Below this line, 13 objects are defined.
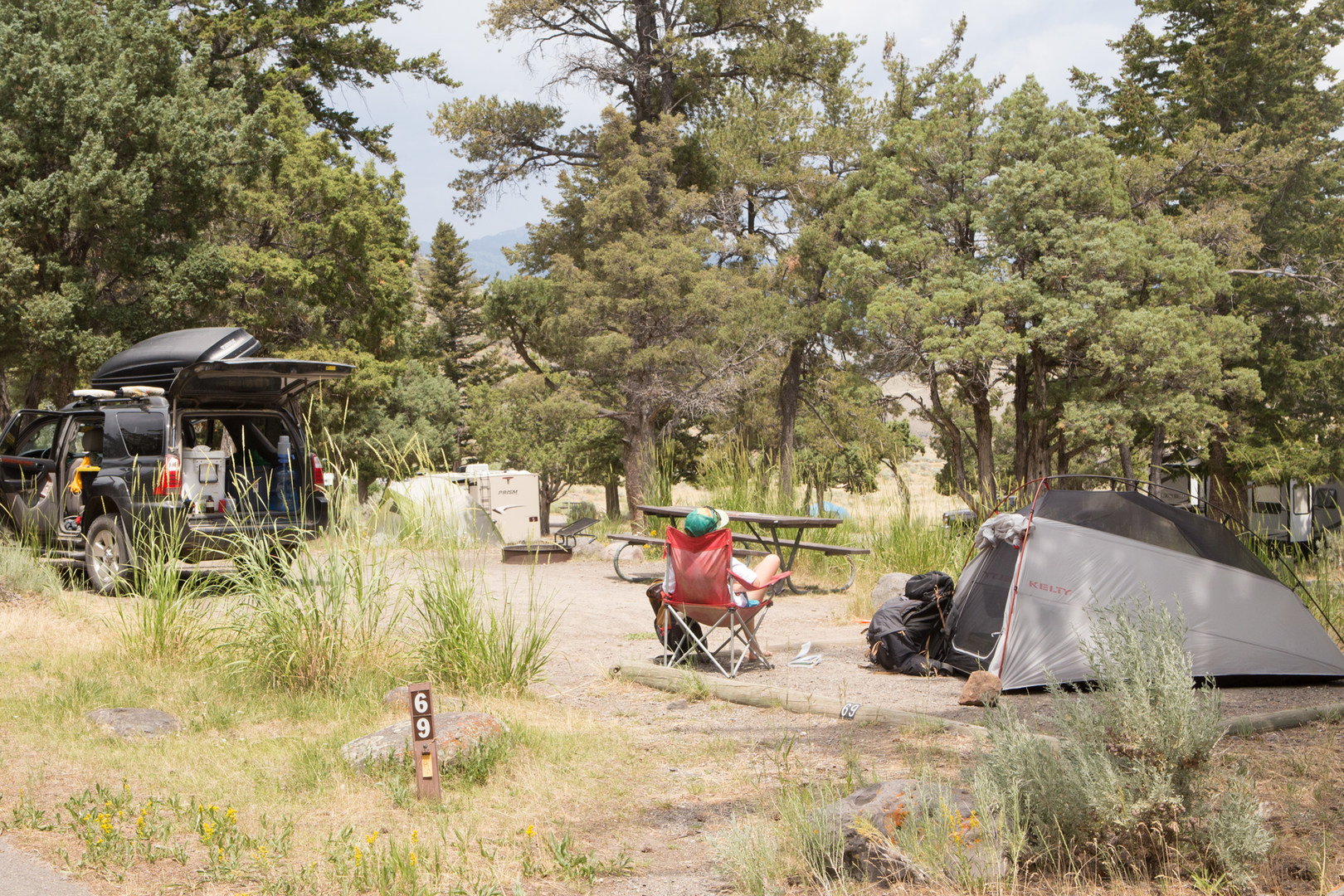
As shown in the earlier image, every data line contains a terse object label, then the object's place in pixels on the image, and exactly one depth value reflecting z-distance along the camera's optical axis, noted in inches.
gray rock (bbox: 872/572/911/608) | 378.6
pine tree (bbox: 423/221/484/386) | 1754.4
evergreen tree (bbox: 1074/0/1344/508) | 782.5
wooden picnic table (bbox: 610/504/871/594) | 401.7
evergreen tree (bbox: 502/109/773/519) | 764.0
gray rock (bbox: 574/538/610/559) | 580.4
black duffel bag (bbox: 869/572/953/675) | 274.5
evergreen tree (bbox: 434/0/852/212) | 917.8
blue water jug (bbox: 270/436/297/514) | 380.5
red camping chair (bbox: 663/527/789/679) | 264.5
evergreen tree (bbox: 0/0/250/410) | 608.7
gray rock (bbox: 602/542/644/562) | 528.4
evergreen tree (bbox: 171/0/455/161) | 841.5
